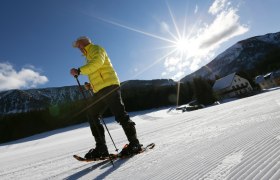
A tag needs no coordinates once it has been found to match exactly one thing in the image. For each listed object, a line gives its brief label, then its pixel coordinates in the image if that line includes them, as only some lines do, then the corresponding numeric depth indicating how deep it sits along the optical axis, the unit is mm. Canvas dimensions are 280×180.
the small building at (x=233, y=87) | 51956
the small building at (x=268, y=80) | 59294
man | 2532
